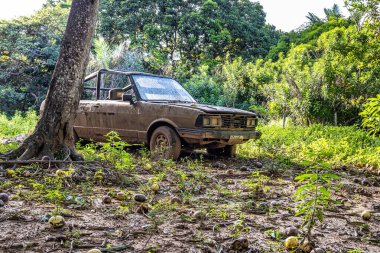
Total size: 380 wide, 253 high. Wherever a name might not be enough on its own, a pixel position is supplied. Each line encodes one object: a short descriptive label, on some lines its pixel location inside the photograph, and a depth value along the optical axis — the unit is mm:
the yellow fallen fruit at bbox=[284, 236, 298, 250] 2805
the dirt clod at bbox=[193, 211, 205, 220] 3576
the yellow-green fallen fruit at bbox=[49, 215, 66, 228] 3074
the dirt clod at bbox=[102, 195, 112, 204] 4000
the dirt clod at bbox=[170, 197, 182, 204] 4150
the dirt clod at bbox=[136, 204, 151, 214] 3711
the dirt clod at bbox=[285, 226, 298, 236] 3113
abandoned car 7188
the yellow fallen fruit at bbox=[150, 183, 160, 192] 4622
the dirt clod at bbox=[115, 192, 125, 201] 4207
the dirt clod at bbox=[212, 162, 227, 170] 7059
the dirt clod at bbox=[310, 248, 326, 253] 2706
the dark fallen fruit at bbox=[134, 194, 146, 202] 4129
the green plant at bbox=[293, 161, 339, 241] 2801
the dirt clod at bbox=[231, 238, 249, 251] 2811
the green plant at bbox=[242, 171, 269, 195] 4879
